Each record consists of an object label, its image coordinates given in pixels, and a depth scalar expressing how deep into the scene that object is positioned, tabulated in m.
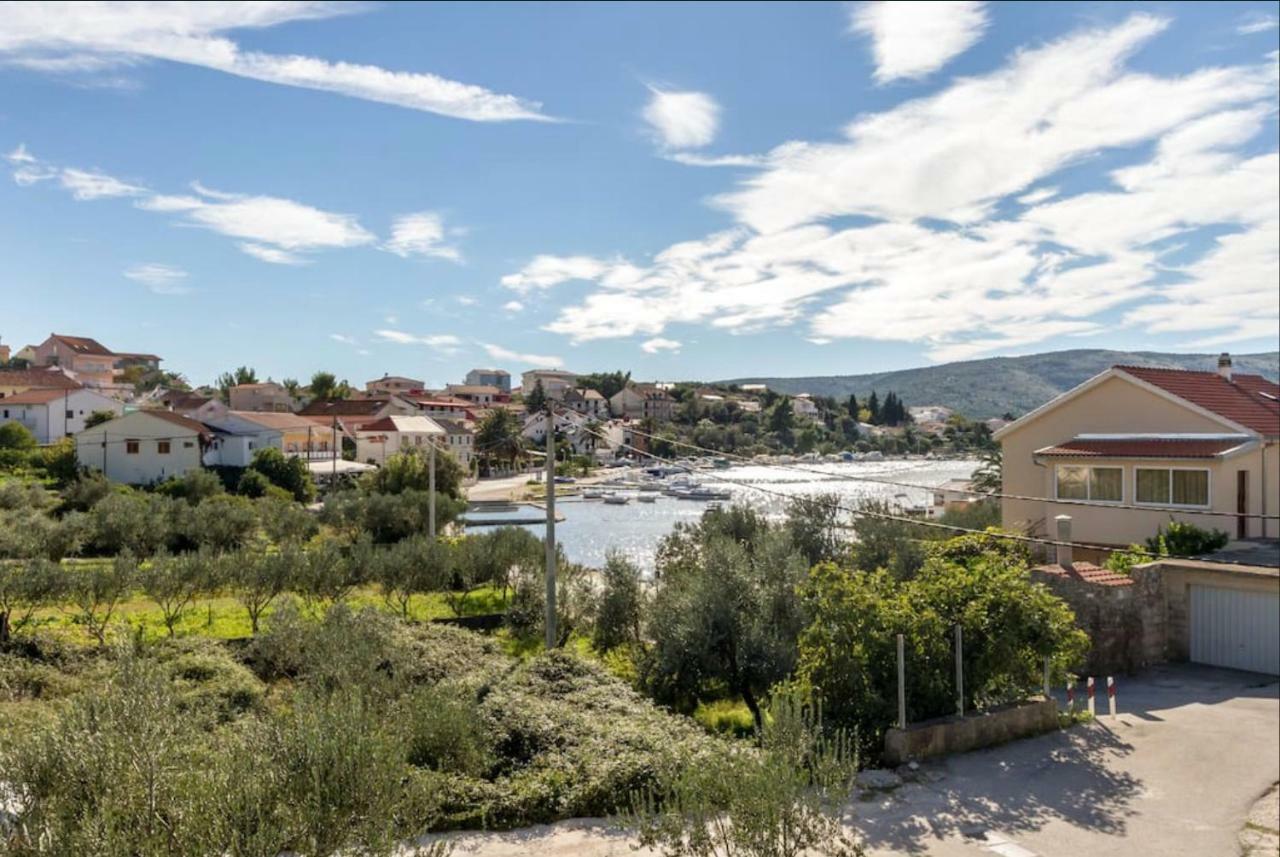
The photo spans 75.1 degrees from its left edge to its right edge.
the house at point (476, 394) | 141.51
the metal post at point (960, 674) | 11.54
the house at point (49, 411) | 59.56
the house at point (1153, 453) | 20.97
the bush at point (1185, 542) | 19.42
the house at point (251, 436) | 57.25
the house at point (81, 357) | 105.00
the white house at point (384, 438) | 76.69
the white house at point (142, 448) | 49.94
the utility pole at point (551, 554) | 16.36
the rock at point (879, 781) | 10.05
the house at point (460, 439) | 86.81
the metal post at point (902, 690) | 10.84
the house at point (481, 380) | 196.91
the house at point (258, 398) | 98.88
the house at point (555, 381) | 144.50
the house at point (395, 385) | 147.00
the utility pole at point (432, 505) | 32.28
